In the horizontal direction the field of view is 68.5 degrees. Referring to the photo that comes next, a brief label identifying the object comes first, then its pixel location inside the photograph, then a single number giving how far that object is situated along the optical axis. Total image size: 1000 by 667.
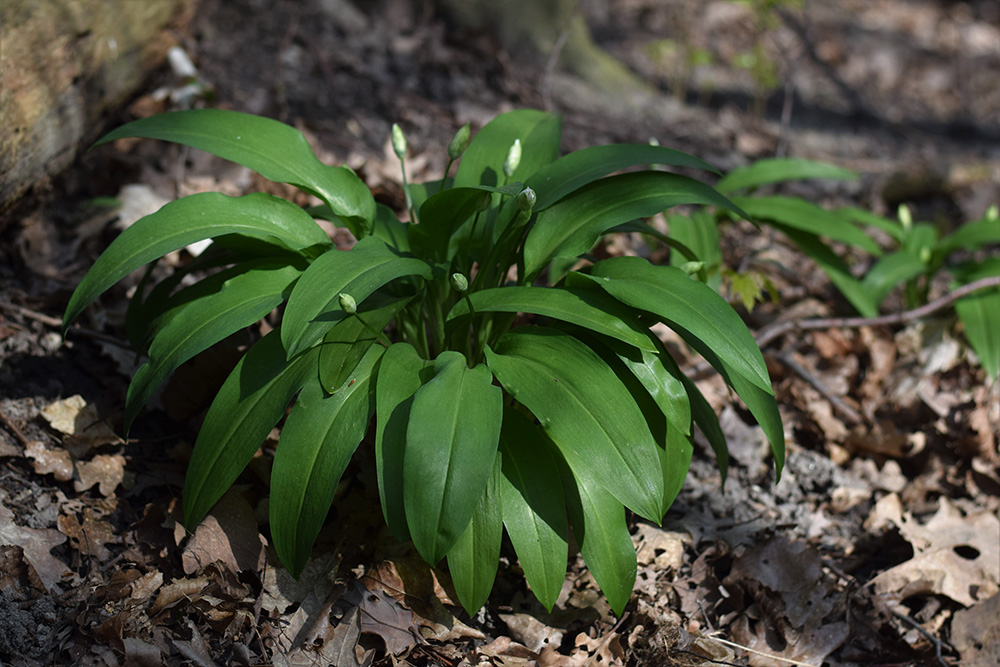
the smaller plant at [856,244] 3.21
